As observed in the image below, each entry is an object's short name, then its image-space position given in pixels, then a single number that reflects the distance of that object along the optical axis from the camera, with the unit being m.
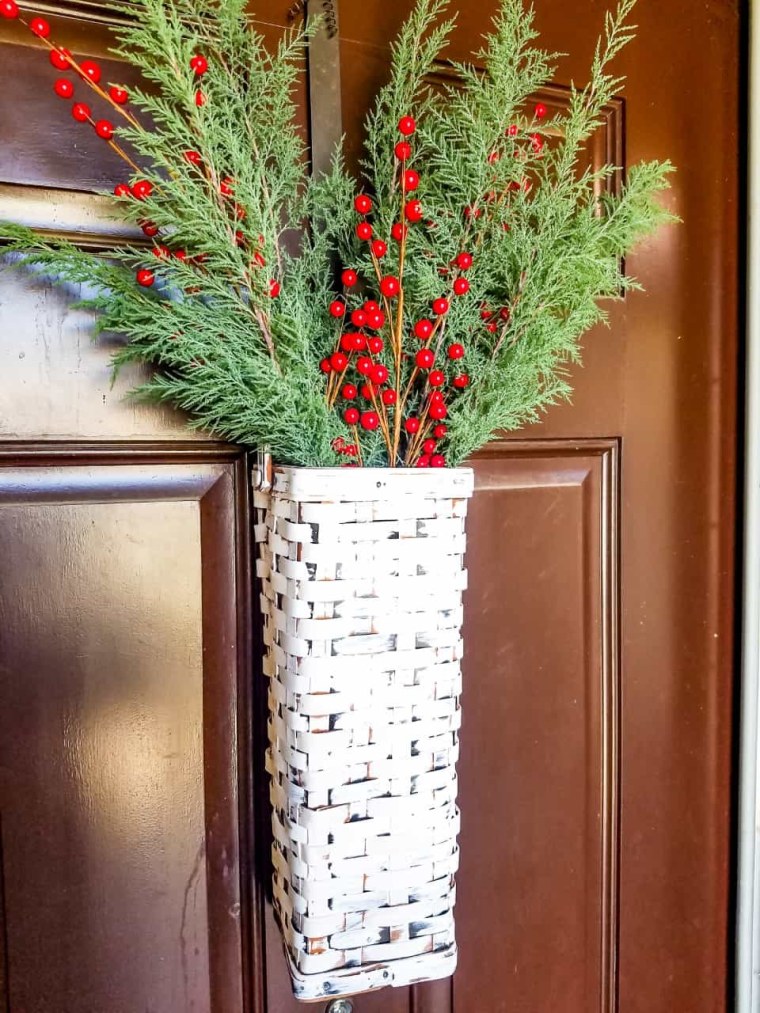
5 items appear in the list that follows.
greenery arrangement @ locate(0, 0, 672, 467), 0.44
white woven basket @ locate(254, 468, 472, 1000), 0.45
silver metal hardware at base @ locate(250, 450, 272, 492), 0.49
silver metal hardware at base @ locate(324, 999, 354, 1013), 0.62
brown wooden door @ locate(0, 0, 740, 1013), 0.53
